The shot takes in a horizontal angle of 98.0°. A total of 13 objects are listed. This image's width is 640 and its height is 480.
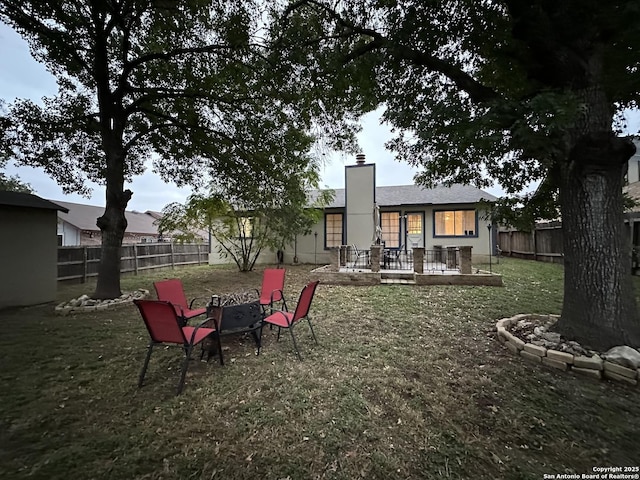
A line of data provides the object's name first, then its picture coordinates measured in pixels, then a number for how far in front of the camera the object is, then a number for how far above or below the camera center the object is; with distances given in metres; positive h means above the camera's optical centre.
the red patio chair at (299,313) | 3.55 -0.90
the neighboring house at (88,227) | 22.20 +1.58
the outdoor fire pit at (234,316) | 3.46 -0.93
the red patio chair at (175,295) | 3.95 -0.74
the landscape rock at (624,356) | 2.80 -1.15
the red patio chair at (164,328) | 2.68 -0.84
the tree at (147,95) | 5.20 +3.50
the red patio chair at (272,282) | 5.09 -0.69
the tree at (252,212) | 7.73 +1.25
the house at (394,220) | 11.92 +1.20
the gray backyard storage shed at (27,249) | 5.86 -0.09
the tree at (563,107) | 2.92 +1.55
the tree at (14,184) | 21.73 +5.22
